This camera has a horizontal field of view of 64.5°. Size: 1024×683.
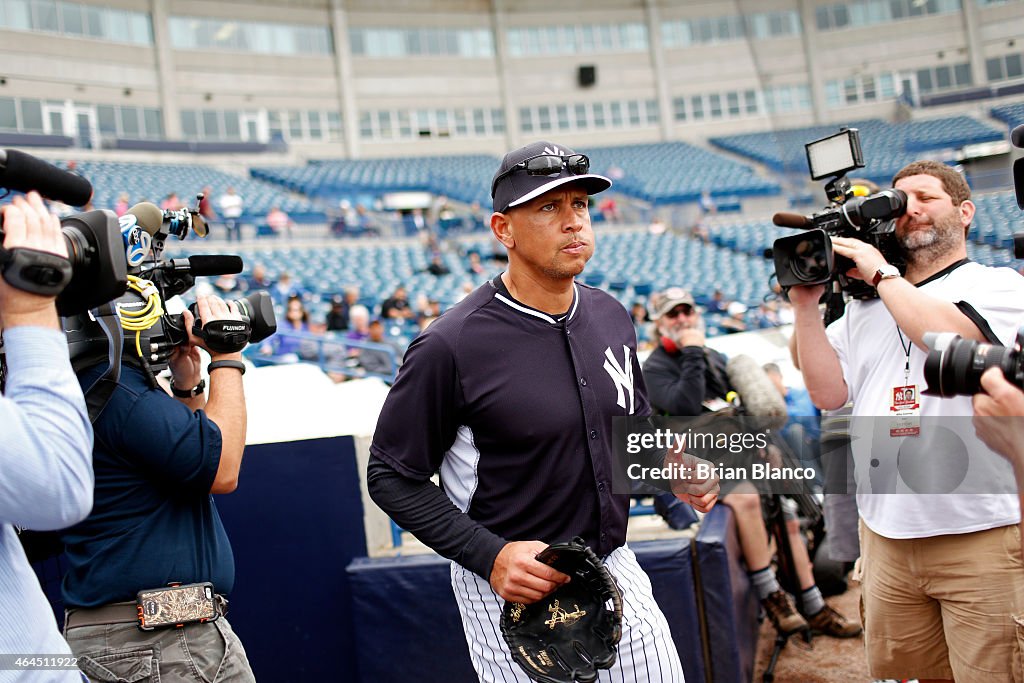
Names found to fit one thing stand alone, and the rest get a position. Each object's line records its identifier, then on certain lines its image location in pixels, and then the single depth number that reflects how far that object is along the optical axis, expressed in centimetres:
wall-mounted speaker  3481
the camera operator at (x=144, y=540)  220
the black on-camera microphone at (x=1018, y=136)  211
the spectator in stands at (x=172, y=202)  1548
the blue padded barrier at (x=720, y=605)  344
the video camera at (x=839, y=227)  263
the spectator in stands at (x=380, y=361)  923
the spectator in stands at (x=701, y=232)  2461
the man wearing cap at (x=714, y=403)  423
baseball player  219
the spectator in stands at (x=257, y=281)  1379
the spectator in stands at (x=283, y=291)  1351
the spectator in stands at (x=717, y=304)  1680
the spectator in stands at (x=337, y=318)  1174
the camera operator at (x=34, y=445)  142
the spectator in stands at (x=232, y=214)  1984
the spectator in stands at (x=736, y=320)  1135
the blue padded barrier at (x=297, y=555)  361
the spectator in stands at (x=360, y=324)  1055
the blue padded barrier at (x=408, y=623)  352
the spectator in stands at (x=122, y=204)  1559
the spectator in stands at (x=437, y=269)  1841
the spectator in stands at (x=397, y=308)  1229
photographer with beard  248
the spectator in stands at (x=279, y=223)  2100
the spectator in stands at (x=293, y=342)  1006
